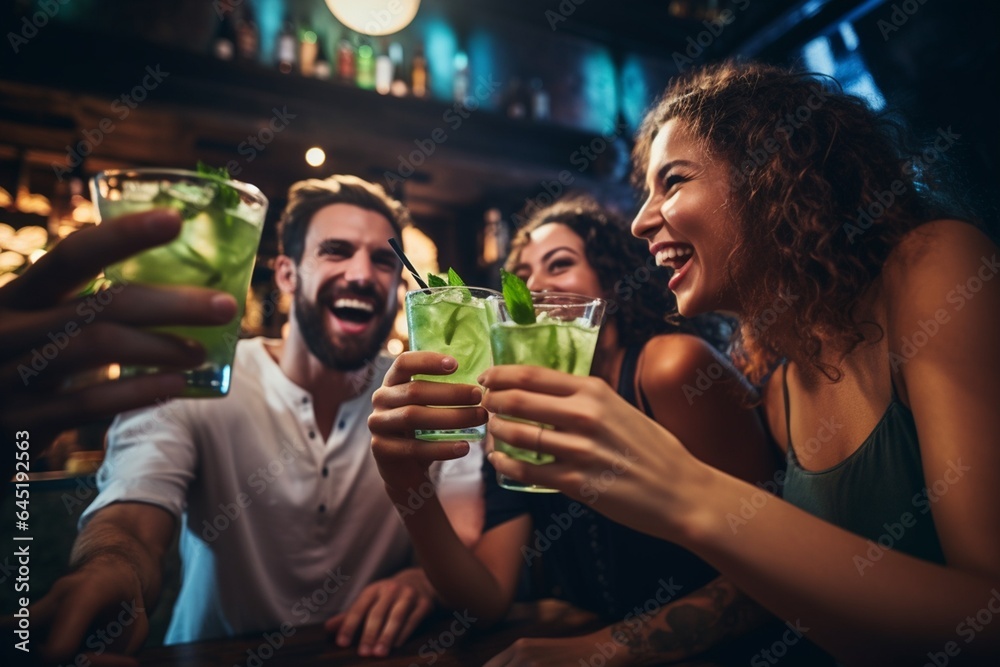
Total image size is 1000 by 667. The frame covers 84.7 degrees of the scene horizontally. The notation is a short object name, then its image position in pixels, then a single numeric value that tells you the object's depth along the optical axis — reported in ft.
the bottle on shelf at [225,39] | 12.29
